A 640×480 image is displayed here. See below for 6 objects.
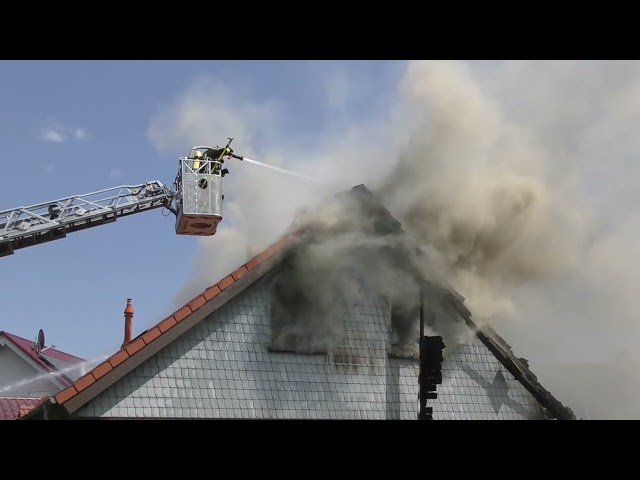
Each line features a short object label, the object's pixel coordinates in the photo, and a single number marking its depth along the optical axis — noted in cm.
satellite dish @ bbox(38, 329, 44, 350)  3060
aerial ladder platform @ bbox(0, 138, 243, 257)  2039
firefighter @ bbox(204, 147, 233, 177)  2106
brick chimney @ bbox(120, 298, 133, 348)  2536
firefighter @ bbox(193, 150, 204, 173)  2122
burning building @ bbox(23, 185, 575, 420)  1223
